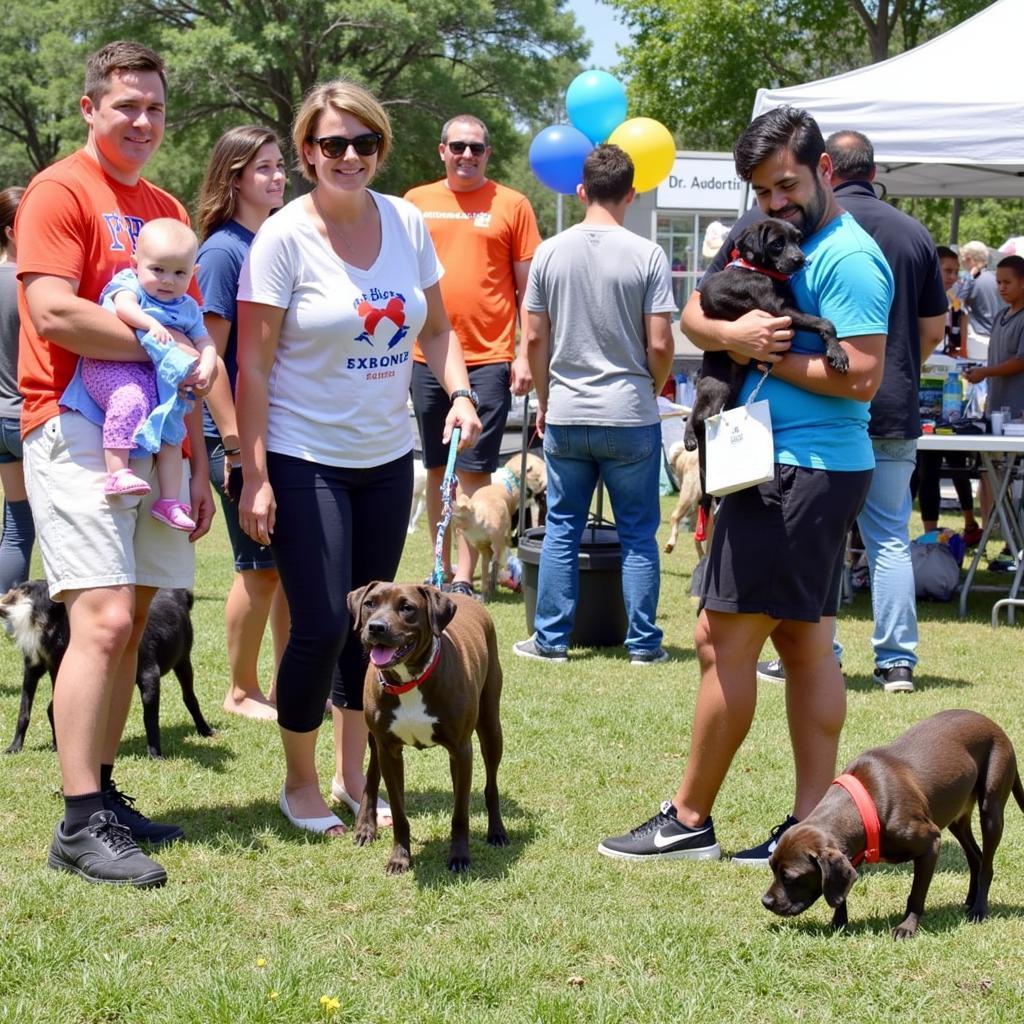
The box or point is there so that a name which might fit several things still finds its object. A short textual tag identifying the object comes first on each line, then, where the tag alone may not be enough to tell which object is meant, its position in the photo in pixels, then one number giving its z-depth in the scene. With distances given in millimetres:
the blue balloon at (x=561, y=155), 10328
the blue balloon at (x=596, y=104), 10492
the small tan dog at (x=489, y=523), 8211
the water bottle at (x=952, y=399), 8327
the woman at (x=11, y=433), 6051
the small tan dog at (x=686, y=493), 9922
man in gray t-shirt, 6609
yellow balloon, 9977
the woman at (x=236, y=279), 4977
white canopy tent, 7477
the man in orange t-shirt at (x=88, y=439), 3607
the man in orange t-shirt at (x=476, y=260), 7770
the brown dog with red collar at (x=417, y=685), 3693
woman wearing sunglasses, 3830
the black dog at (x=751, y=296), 3613
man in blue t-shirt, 3596
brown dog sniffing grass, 3350
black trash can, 7137
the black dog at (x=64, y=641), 5062
